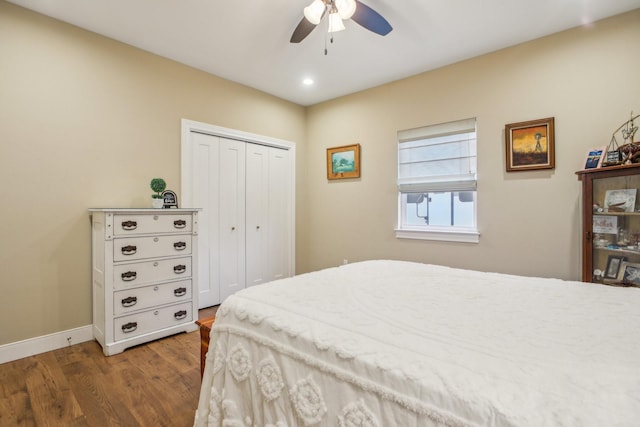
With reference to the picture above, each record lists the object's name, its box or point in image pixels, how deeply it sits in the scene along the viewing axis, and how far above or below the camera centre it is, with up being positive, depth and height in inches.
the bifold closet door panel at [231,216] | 139.5 -1.7
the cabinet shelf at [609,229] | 82.0 -4.7
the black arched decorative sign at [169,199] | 114.8 +5.1
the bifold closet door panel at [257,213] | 150.6 -0.3
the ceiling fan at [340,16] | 75.4 +51.3
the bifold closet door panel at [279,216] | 160.2 -1.9
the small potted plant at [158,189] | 107.5 +8.3
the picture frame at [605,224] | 84.7 -3.2
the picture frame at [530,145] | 104.0 +23.9
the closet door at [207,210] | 130.6 +1.1
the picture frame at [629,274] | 81.4 -16.5
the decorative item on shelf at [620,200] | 82.0 +3.5
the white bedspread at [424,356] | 27.5 -15.9
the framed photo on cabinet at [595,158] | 89.2 +16.1
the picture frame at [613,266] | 84.4 -14.8
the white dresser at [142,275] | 92.7 -20.4
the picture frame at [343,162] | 153.3 +26.2
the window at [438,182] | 123.3 +13.0
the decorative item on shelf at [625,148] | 81.4 +17.7
